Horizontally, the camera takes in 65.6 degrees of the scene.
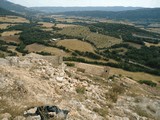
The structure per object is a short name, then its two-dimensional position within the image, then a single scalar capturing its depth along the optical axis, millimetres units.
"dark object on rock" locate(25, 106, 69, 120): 9083
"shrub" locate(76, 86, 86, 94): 12270
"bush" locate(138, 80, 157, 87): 37045
